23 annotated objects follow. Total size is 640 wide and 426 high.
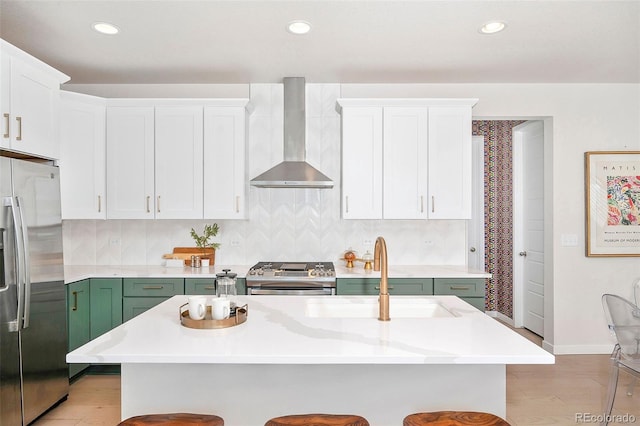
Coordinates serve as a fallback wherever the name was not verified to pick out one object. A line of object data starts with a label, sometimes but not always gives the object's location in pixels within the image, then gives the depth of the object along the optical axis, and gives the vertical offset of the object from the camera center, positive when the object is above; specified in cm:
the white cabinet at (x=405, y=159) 370 +54
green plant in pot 393 -22
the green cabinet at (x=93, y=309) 326 -71
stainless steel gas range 337 -50
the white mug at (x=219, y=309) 173 -37
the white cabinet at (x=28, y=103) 250 +76
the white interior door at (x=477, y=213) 532 +9
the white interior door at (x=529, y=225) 455 -6
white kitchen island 161 -64
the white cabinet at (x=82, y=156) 352 +54
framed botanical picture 400 +19
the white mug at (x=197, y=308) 173 -36
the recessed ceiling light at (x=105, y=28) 277 +130
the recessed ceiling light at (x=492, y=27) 276 +129
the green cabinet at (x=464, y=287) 349 -56
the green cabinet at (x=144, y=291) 347 -59
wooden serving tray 170 -42
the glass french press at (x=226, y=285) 202 -31
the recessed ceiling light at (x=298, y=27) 276 +129
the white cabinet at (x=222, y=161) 371 +52
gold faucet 182 -25
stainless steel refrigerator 233 -44
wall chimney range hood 380 +86
